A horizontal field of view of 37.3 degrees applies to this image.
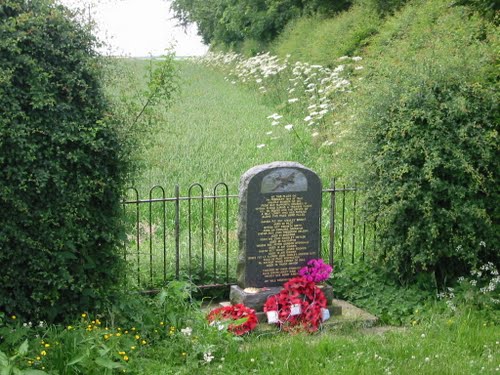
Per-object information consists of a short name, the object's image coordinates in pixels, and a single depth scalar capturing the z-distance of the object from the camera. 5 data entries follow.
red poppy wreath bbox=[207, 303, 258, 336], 6.52
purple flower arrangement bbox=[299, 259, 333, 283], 7.22
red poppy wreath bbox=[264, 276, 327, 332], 6.94
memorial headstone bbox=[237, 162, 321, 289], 7.06
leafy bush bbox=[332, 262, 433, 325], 7.35
